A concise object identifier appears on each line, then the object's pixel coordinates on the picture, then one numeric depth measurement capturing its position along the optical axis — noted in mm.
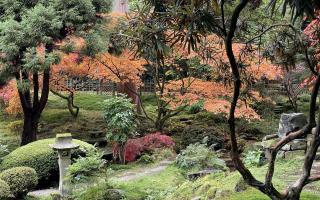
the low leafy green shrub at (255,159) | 9558
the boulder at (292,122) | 9492
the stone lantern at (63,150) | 9586
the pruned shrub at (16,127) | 17344
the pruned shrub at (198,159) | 10492
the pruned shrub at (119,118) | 12781
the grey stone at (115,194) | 7714
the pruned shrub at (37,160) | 11703
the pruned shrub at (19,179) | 9477
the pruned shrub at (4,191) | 8948
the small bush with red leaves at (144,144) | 13859
